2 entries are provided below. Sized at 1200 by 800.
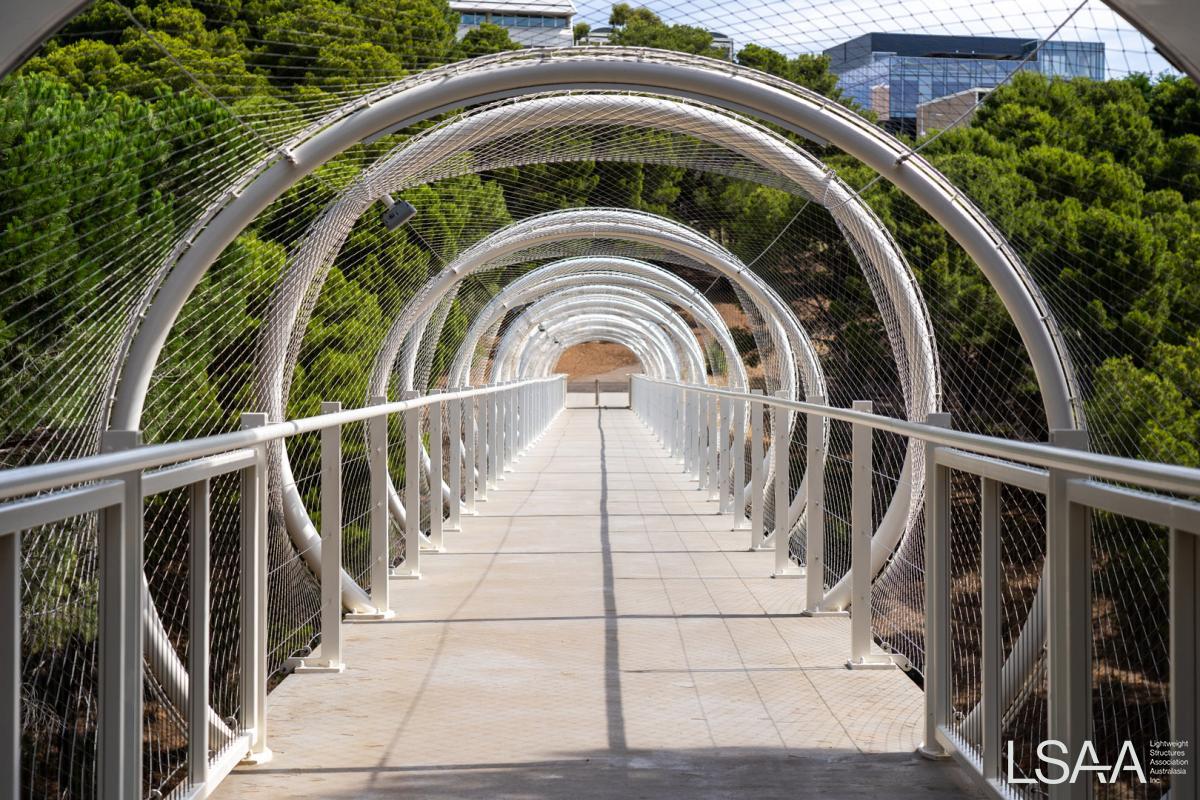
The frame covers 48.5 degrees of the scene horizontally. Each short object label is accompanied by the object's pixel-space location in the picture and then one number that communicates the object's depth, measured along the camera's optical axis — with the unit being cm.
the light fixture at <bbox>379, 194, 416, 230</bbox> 686
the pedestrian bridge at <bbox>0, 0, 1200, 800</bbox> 289
